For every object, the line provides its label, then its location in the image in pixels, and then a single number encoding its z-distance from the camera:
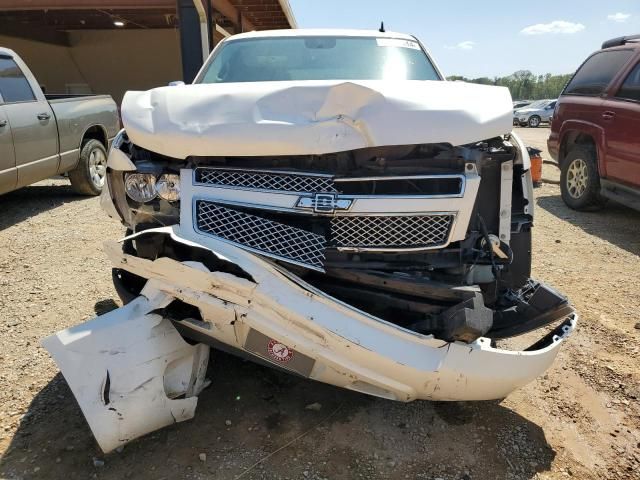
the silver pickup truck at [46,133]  5.52
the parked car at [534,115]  28.52
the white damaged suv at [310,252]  2.06
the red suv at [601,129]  5.70
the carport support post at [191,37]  10.16
